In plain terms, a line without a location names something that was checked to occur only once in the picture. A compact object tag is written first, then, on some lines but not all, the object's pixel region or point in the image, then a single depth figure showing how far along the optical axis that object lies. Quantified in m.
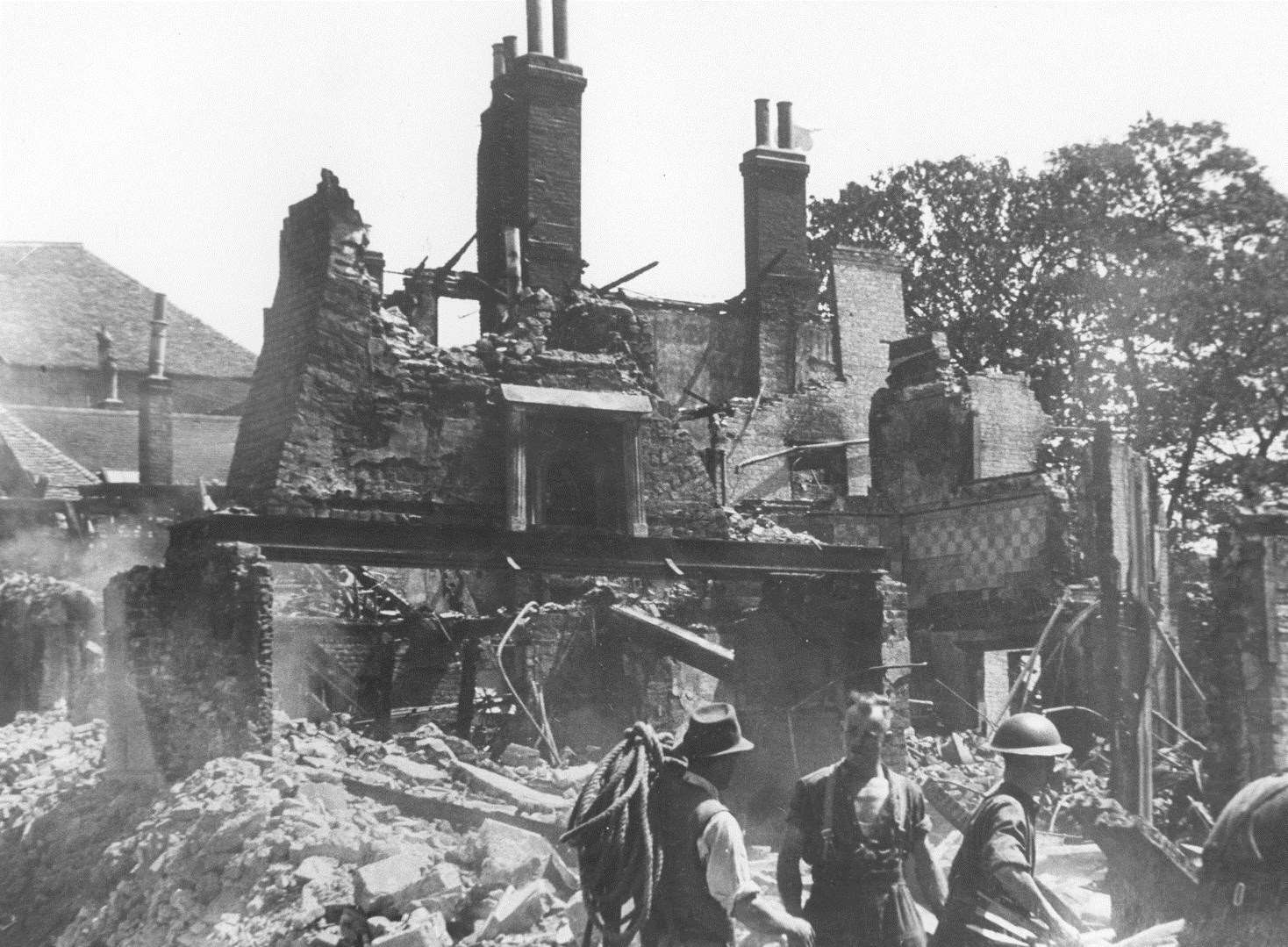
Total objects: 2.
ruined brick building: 13.09
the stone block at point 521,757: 14.93
